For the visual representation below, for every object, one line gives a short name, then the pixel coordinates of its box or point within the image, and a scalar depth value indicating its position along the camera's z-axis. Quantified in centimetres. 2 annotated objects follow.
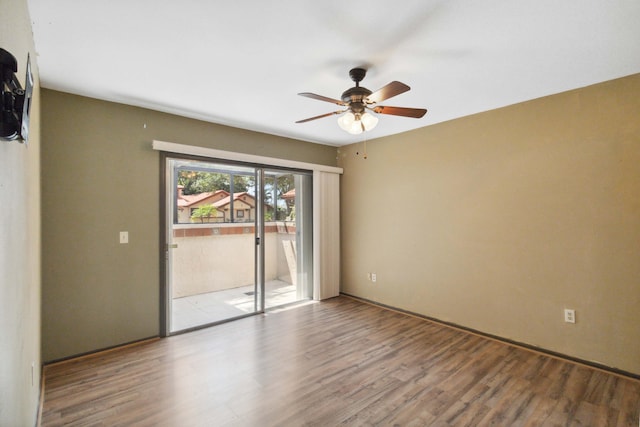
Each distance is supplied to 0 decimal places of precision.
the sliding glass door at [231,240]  348
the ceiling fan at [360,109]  230
